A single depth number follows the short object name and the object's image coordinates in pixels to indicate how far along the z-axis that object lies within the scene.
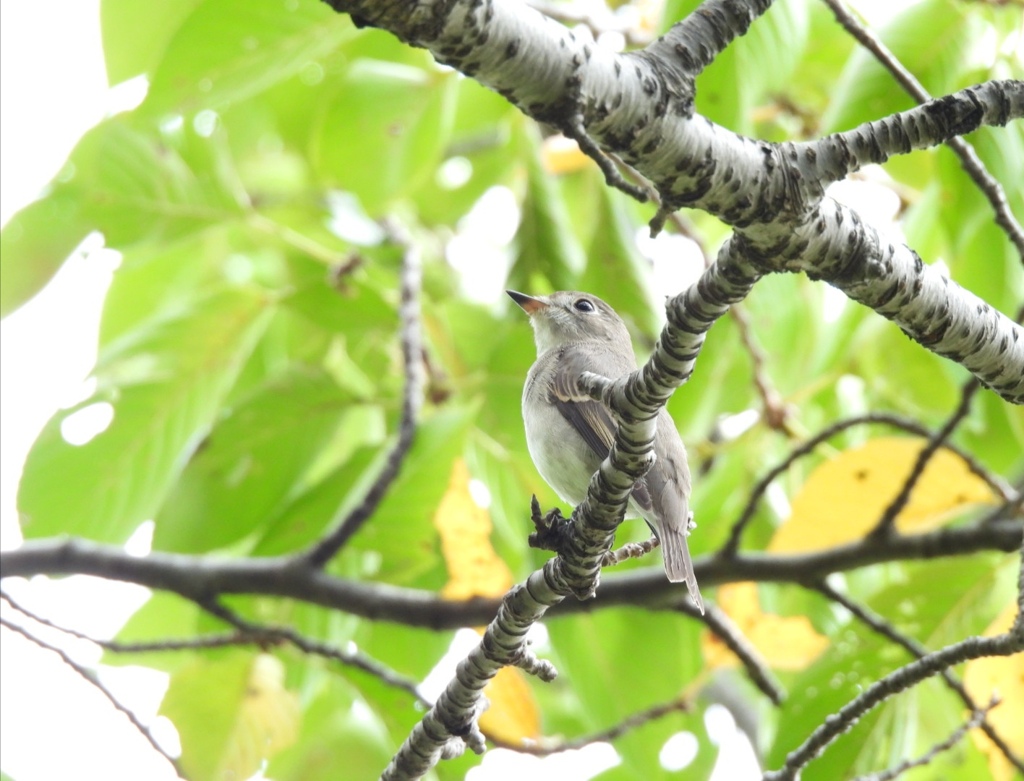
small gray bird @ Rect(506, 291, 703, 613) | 6.37
